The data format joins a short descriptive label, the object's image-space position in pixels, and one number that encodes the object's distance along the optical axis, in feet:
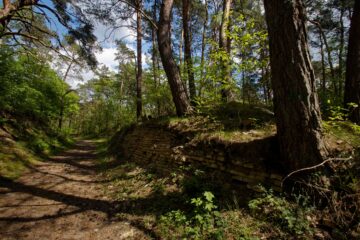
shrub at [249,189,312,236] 8.13
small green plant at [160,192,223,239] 9.43
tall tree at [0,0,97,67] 20.30
